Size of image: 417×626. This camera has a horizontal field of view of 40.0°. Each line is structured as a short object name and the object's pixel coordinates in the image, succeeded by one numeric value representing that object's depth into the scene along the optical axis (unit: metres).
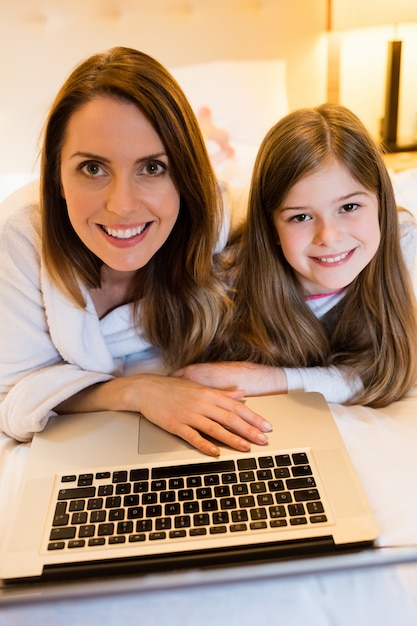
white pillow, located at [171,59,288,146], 1.93
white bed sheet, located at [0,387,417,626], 0.65
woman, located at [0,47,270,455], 0.85
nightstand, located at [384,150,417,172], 2.12
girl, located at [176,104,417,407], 0.95
